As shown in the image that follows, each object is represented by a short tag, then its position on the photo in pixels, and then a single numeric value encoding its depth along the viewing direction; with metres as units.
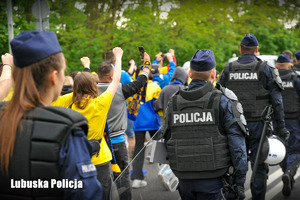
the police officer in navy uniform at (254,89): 5.64
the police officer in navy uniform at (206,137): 3.73
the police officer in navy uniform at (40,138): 1.96
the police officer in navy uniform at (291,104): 7.34
